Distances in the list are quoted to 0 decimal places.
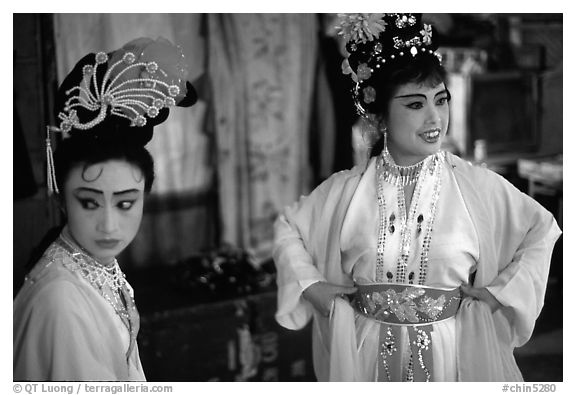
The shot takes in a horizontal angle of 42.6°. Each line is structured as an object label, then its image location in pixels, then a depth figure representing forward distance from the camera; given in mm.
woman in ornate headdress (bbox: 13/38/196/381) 1597
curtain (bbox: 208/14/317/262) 3111
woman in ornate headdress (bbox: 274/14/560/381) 1731
